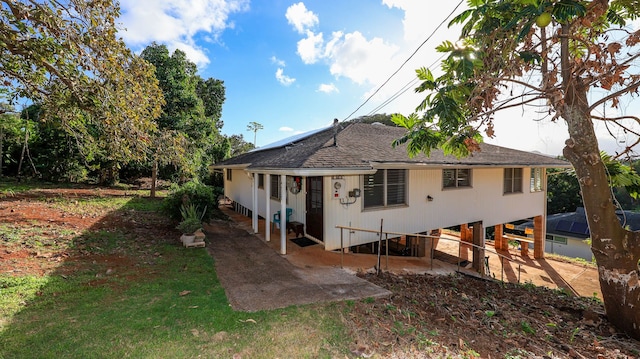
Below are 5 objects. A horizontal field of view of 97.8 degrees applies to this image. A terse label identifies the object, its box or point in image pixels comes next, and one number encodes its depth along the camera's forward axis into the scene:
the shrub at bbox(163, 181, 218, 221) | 9.63
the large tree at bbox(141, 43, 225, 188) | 17.78
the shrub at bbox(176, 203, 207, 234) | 8.13
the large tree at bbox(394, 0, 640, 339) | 4.48
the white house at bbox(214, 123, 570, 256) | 7.71
